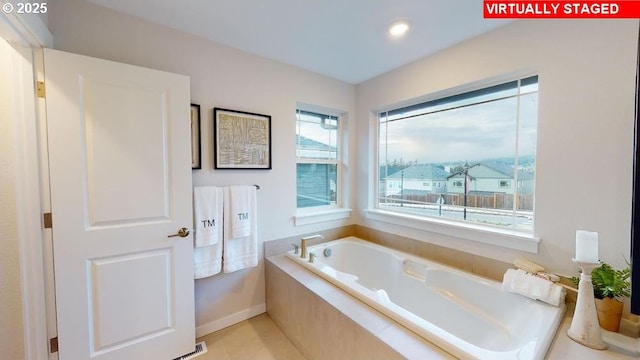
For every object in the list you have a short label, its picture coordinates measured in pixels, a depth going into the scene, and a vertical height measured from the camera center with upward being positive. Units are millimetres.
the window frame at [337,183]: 2462 -125
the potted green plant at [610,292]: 1207 -616
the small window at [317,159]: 2527 +153
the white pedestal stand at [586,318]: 1125 -702
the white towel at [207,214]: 1756 -309
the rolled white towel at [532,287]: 1369 -688
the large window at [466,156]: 1688 +140
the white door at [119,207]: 1317 -207
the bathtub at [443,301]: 1170 -854
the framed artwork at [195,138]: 1793 +262
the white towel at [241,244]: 1905 -586
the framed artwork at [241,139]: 1899 +280
